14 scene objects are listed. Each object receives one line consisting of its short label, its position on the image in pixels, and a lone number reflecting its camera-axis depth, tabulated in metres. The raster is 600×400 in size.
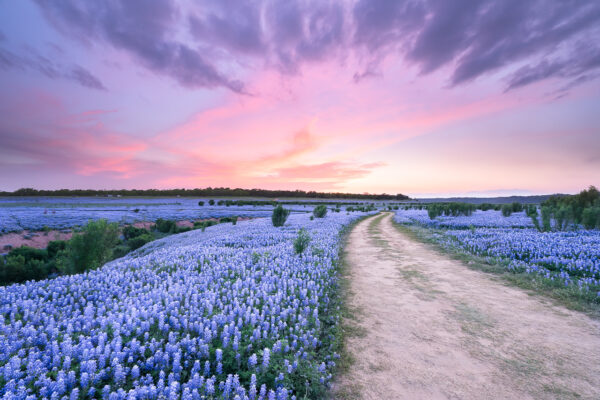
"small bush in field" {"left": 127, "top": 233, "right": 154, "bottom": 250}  25.21
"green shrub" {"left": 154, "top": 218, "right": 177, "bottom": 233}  35.55
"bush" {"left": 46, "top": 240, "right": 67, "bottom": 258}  19.26
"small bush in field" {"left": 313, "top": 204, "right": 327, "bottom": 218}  41.91
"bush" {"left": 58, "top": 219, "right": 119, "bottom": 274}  11.05
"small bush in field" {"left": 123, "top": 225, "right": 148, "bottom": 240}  29.52
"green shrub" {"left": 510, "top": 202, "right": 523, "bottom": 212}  56.06
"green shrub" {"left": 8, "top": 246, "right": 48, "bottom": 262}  18.30
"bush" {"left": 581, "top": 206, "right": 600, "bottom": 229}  21.32
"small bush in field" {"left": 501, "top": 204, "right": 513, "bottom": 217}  42.51
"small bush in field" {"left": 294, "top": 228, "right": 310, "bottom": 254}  11.56
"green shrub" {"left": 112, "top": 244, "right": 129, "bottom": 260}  22.22
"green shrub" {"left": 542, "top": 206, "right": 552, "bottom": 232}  21.58
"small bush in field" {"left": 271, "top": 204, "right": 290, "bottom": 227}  28.02
